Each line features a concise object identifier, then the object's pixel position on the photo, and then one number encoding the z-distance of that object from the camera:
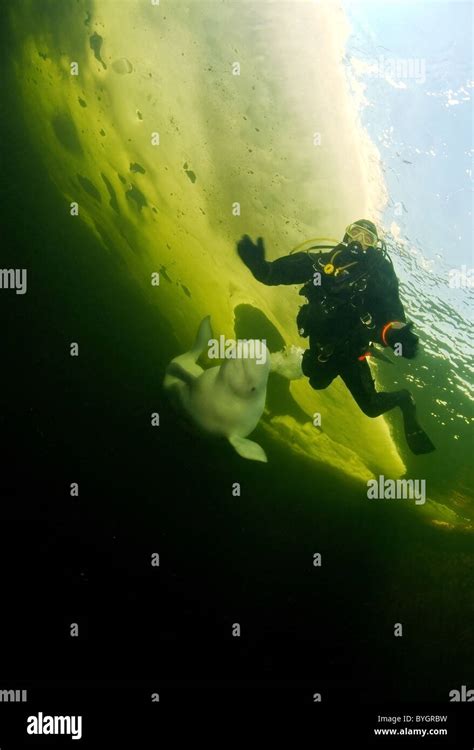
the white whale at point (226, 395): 5.38
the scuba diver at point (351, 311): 5.09
